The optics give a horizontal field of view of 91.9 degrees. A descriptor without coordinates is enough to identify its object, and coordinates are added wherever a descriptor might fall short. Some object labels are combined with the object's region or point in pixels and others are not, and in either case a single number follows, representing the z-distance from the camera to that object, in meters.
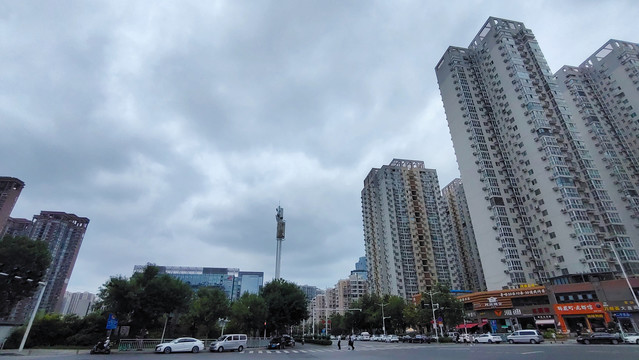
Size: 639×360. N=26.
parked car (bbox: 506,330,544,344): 38.50
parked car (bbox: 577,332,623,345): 33.09
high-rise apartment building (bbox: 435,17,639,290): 64.75
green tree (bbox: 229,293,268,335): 50.81
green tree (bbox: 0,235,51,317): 38.62
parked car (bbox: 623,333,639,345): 31.79
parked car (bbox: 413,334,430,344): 49.78
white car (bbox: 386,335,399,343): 56.44
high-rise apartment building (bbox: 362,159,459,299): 104.94
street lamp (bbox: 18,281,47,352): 27.89
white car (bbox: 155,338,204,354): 30.92
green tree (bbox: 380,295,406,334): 77.75
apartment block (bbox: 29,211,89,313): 100.19
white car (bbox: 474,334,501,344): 43.66
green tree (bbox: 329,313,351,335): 114.19
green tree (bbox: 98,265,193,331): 37.88
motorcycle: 28.47
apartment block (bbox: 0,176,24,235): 78.93
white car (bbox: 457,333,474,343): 46.81
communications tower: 80.19
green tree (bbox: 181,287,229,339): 48.09
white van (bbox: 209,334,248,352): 35.50
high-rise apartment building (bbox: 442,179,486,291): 111.68
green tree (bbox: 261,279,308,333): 56.12
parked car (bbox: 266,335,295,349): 41.76
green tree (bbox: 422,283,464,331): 54.00
